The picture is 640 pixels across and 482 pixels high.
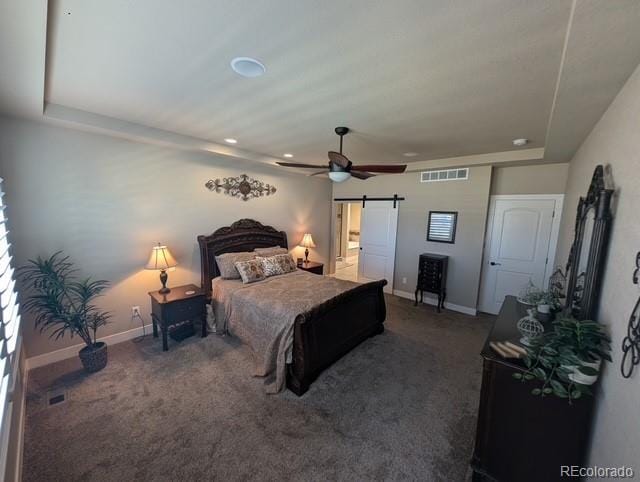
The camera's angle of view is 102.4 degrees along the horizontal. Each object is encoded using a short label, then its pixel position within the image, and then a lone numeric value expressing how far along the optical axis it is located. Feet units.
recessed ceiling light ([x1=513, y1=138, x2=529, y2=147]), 10.01
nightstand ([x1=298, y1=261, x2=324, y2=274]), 16.51
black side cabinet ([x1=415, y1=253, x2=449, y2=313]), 14.58
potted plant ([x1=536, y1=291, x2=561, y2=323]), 6.72
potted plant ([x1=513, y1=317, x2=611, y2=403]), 4.19
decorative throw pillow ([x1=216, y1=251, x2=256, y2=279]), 12.31
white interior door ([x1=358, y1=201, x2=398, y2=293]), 17.43
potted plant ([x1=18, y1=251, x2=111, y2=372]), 8.23
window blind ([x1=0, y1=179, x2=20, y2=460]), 4.37
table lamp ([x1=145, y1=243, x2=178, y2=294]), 10.43
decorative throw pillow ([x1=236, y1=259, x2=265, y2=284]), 11.87
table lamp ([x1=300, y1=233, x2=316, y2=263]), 17.21
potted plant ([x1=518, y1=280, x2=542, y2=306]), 7.09
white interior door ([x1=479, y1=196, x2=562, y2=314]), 12.82
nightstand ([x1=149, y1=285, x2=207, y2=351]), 9.98
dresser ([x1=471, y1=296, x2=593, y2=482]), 4.59
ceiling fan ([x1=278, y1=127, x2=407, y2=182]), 8.46
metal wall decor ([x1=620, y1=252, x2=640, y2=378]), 3.46
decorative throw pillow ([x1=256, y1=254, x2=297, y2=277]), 12.86
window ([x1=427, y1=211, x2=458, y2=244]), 14.89
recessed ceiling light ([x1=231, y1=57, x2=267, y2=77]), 5.28
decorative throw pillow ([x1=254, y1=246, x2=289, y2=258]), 14.14
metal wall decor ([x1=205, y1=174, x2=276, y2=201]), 13.17
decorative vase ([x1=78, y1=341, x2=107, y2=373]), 8.51
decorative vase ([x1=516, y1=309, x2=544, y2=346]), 5.80
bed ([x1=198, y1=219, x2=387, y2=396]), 8.03
